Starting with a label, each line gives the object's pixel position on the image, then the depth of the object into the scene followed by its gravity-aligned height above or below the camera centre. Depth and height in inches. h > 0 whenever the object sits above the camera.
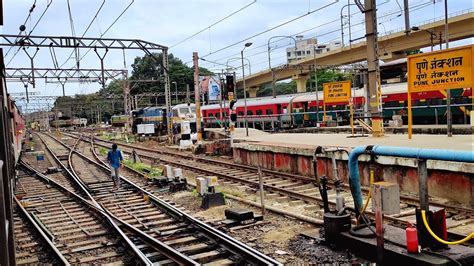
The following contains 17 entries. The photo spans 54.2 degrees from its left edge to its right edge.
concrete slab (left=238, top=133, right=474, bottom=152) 500.6 -44.7
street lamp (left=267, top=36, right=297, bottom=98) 1631.4 +238.9
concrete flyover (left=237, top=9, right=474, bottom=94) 1414.9 +225.6
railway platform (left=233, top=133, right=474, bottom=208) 383.9 -56.7
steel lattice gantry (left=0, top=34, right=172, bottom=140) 963.3 +176.8
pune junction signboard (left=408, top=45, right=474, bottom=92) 491.9 +38.2
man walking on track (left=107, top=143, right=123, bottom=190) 550.0 -44.9
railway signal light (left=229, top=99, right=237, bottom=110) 835.4 +20.2
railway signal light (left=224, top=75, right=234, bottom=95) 880.3 +60.8
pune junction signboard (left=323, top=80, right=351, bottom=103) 938.9 +38.2
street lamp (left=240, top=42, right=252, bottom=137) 1052.5 +176.5
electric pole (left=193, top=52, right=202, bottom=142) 983.6 +47.4
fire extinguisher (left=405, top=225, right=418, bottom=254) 229.3 -67.1
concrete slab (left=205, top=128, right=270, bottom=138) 1048.0 -42.5
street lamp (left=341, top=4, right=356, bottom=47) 1295.8 +234.4
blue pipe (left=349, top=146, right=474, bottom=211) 226.2 -26.2
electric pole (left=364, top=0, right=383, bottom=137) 683.4 +58.8
